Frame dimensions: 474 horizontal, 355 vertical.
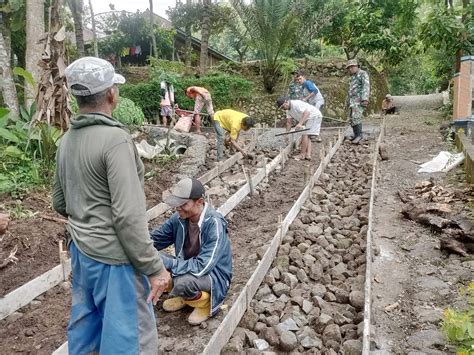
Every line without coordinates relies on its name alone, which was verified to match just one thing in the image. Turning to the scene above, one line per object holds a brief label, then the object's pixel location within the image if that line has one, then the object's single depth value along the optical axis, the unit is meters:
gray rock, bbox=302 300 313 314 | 3.47
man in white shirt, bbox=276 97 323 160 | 8.06
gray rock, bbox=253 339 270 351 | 3.04
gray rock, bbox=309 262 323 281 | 4.03
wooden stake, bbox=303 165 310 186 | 6.32
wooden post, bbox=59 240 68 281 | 3.81
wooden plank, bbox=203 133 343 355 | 2.78
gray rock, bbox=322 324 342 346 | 3.06
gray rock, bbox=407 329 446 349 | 3.07
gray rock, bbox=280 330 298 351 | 3.02
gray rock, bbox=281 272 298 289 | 3.84
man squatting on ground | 3.00
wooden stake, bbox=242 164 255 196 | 6.15
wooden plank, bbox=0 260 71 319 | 3.39
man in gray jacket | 1.86
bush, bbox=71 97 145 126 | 8.01
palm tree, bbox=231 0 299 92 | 13.32
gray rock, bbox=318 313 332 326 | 3.25
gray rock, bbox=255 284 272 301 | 3.65
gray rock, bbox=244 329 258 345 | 3.08
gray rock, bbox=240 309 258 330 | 3.24
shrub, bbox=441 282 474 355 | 2.84
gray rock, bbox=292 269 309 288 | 3.96
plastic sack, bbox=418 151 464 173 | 7.36
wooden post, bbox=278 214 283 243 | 4.57
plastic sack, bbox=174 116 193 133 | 9.38
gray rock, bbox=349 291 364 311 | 3.45
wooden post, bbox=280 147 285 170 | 7.96
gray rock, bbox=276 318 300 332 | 3.25
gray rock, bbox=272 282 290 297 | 3.68
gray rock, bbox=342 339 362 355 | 2.86
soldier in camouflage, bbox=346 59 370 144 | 9.02
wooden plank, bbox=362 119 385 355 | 2.78
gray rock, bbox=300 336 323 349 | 3.04
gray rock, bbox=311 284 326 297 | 3.70
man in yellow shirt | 7.56
